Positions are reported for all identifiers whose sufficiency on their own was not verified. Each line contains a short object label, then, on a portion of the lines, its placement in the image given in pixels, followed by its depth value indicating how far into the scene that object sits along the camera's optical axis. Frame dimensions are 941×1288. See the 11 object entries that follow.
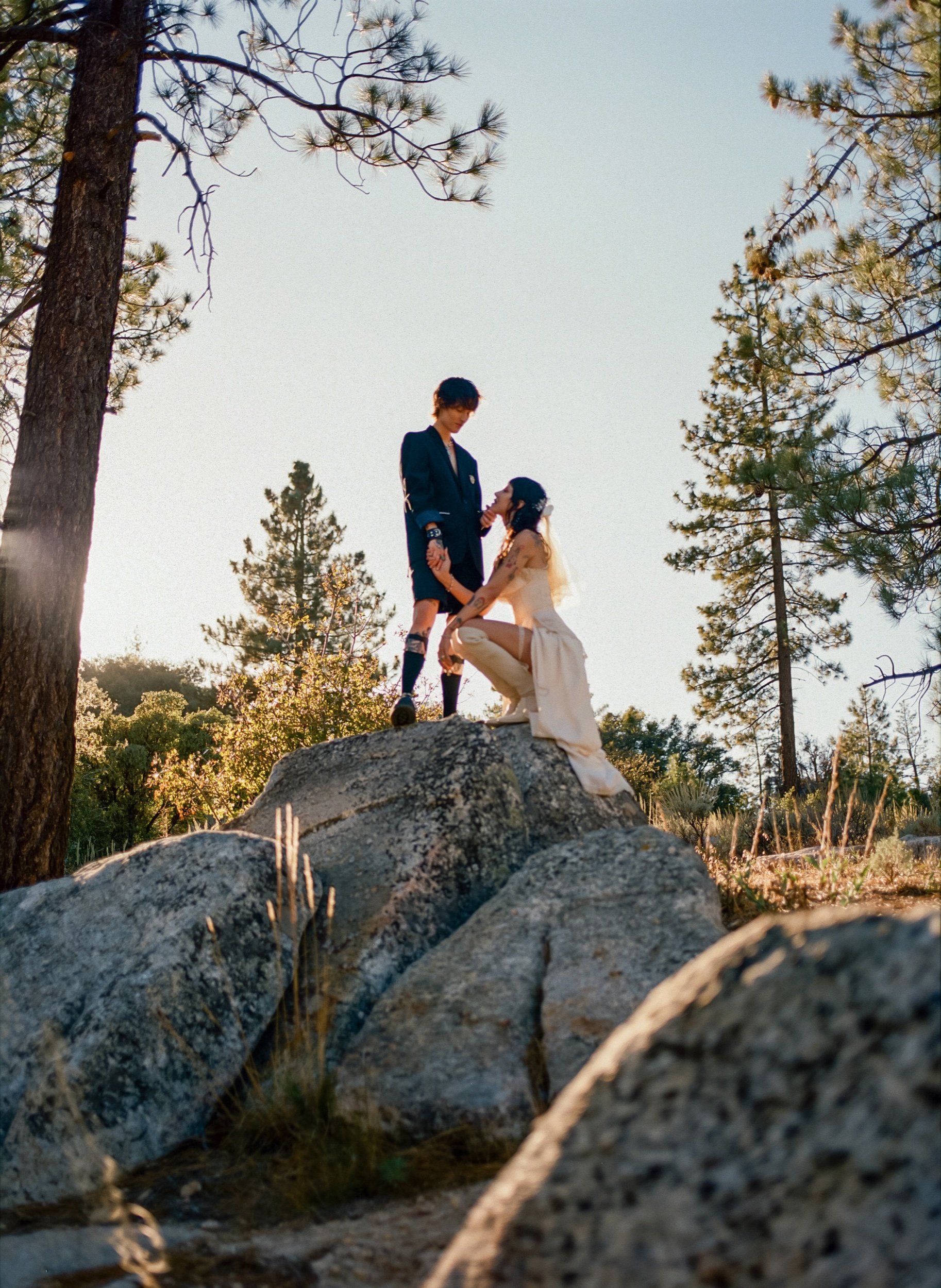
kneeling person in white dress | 6.13
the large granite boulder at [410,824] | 4.43
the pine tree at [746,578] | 22.14
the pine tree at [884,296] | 10.91
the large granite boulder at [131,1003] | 3.78
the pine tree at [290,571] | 32.62
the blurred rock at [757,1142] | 1.50
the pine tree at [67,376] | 6.48
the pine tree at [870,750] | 17.58
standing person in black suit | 7.11
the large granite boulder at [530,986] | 3.63
